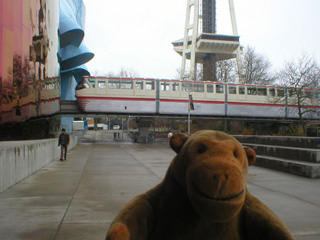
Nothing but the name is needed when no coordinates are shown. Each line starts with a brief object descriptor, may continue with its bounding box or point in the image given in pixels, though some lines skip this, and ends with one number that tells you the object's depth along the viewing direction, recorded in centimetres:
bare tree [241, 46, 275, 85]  3814
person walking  1398
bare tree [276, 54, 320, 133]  2319
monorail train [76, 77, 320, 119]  2555
